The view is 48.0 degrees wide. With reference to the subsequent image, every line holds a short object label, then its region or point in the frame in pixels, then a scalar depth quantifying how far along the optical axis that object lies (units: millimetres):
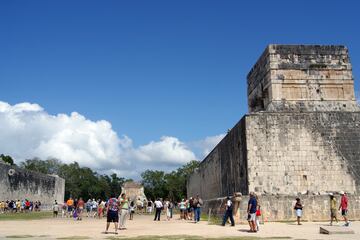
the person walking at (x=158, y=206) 20734
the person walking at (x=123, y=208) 13570
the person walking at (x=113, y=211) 12391
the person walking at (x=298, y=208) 14284
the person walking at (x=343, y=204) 14009
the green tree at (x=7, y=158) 71744
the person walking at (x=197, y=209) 17273
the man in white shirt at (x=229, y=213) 14234
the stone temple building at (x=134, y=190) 56584
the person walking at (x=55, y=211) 27088
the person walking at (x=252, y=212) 12086
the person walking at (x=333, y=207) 13988
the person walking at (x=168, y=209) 21719
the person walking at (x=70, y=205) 28188
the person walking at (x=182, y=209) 20531
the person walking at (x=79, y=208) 22719
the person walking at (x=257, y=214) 12410
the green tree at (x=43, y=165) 81494
